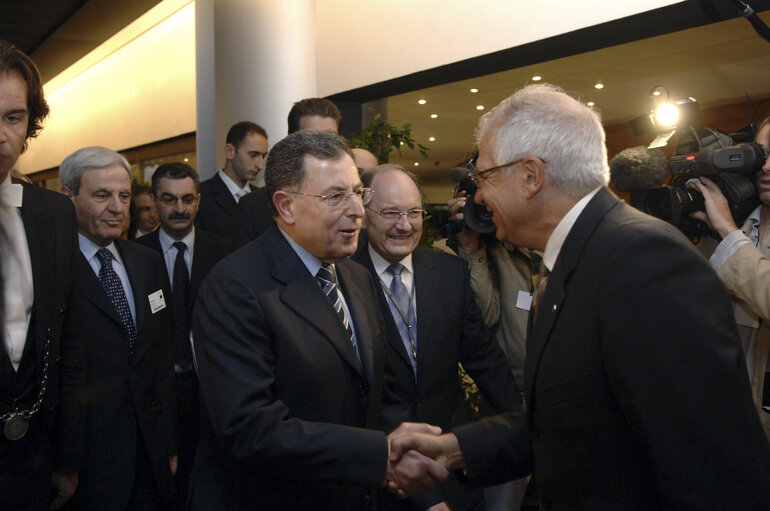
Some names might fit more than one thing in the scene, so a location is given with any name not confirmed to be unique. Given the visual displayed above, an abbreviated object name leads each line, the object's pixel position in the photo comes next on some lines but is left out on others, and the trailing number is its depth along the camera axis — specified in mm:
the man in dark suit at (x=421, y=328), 2402
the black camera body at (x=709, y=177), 2377
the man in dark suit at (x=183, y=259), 3484
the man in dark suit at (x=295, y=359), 1705
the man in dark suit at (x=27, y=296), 1849
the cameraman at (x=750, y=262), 2271
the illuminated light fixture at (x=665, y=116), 2592
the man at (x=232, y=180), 4160
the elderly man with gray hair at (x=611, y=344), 1222
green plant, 3828
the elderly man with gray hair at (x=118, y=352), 2545
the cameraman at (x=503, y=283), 2980
